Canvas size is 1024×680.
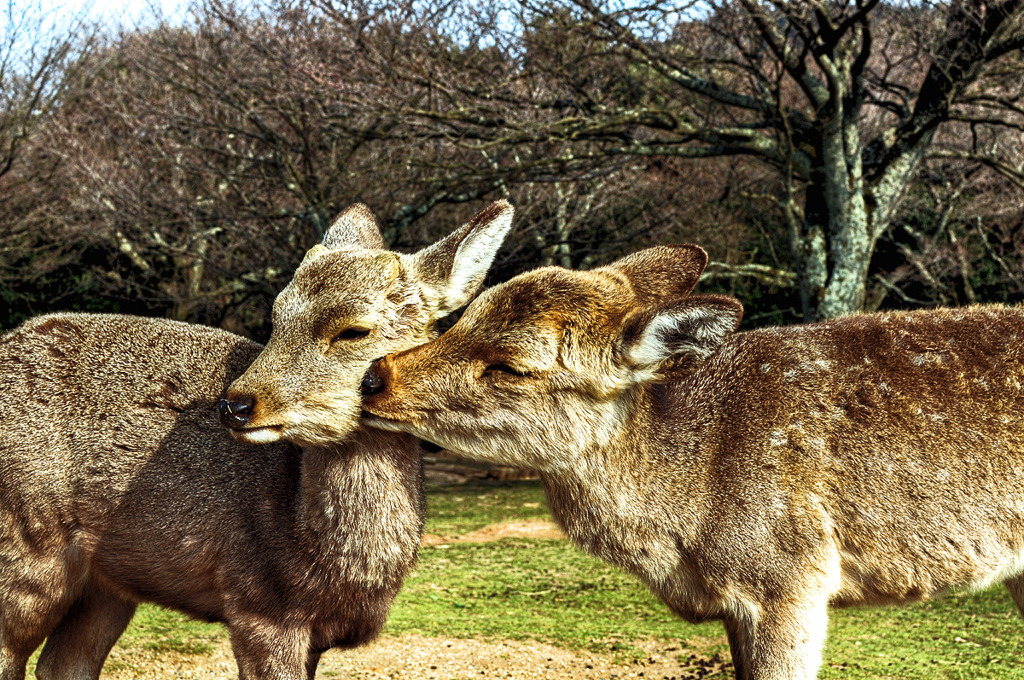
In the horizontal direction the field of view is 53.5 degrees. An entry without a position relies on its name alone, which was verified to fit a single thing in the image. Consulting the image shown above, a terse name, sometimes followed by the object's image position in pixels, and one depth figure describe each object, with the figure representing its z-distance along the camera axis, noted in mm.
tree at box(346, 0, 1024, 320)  11227
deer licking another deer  3955
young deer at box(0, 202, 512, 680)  4246
